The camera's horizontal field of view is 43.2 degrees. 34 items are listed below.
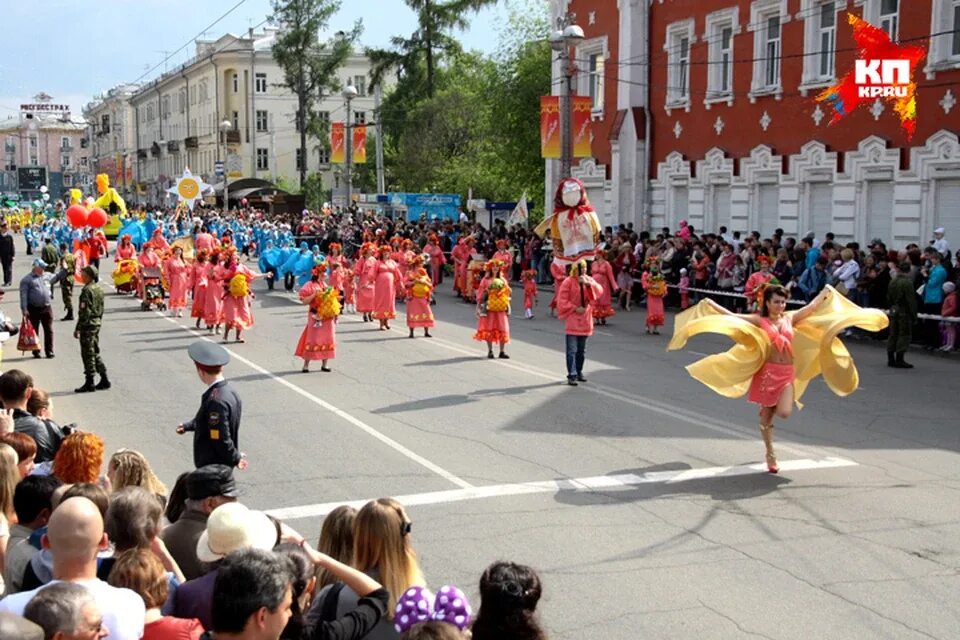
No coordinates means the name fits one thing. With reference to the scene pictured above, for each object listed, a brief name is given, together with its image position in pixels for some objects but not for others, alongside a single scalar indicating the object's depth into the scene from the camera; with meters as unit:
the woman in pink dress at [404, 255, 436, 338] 22.38
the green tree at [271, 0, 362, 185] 71.12
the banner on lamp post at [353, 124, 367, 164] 45.42
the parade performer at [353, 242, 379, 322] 25.03
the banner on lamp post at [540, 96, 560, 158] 29.81
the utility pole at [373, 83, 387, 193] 52.25
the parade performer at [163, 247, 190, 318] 26.58
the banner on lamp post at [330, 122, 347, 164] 46.53
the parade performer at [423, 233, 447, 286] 34.25
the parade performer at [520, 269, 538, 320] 26.30
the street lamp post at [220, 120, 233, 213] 55.41
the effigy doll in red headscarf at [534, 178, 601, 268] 18.34
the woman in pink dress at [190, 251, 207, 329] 23.88
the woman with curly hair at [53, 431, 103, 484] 6.86
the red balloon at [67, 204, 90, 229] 31.08
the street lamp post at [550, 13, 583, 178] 23.66
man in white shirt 4.63
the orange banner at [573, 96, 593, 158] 31.41
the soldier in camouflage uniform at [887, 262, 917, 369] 18.41
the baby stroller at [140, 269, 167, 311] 28.05
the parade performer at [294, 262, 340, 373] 18.05
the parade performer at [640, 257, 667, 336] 23.05
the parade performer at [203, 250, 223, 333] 23.27
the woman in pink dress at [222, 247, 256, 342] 21.58
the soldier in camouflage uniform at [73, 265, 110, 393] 15.94
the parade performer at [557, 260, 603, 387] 16.31
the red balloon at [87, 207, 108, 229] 31.80
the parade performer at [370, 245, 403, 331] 24.01
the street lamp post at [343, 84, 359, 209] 41.24
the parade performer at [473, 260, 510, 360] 19.30
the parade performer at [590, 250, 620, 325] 24.50
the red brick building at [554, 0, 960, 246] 24.31
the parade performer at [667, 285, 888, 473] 11.24
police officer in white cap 8.80
